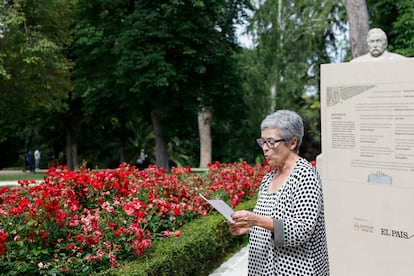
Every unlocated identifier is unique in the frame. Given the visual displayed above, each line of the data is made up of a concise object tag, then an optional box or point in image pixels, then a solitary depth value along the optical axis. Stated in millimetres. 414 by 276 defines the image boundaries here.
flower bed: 4070
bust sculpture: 5031
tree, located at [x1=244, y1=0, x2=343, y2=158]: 27141
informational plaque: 4141
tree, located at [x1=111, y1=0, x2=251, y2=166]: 18906
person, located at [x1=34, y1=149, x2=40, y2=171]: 32072
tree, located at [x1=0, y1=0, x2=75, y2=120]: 19438
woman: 2600
